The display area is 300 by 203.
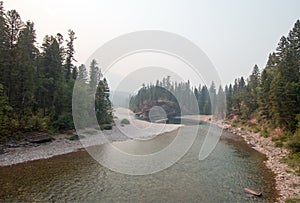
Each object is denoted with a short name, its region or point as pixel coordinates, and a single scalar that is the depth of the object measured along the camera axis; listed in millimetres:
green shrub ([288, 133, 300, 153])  22197
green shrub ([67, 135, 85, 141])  28969
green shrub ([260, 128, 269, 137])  34619
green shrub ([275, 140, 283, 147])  27275
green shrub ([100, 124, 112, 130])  40772
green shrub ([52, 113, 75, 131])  31047
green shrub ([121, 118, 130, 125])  53744
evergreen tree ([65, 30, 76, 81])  40572
